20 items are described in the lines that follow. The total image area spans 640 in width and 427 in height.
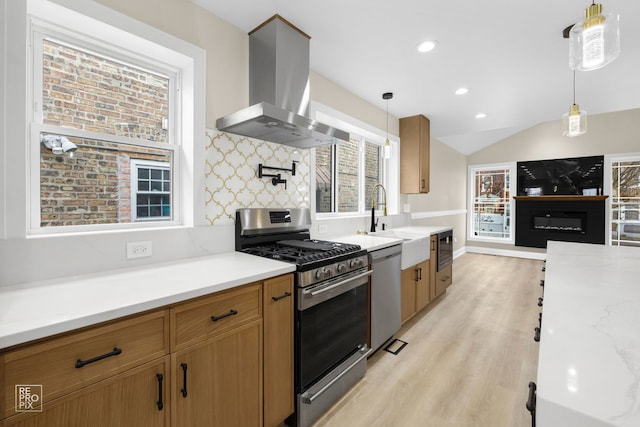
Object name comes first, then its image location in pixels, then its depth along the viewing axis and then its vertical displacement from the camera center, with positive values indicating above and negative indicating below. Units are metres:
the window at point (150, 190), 1.70 +0.13
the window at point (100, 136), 1.40 +0.41
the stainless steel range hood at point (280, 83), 1.84 +0.94
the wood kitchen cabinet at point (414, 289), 2.79 -0.85
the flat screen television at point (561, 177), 5.60 +0.76
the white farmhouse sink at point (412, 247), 2.72 -0.38
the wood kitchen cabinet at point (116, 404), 0.84 -0.65
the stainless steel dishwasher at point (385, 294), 2.25 -0.72
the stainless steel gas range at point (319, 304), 1.60 -0.60
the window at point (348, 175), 3.15 +0.46
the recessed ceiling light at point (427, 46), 2.22 +1.37
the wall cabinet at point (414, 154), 4.04 +0.85
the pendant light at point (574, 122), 2.07 +0.69
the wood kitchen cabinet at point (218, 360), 1.13 -0.67
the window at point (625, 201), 5.29 +0.21
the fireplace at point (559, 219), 5.61 -0.17
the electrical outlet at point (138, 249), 1.50 -0.22
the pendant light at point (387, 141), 3.08 +0.77
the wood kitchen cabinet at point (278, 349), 1.44 -0.75
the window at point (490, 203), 6.77 +0.23
